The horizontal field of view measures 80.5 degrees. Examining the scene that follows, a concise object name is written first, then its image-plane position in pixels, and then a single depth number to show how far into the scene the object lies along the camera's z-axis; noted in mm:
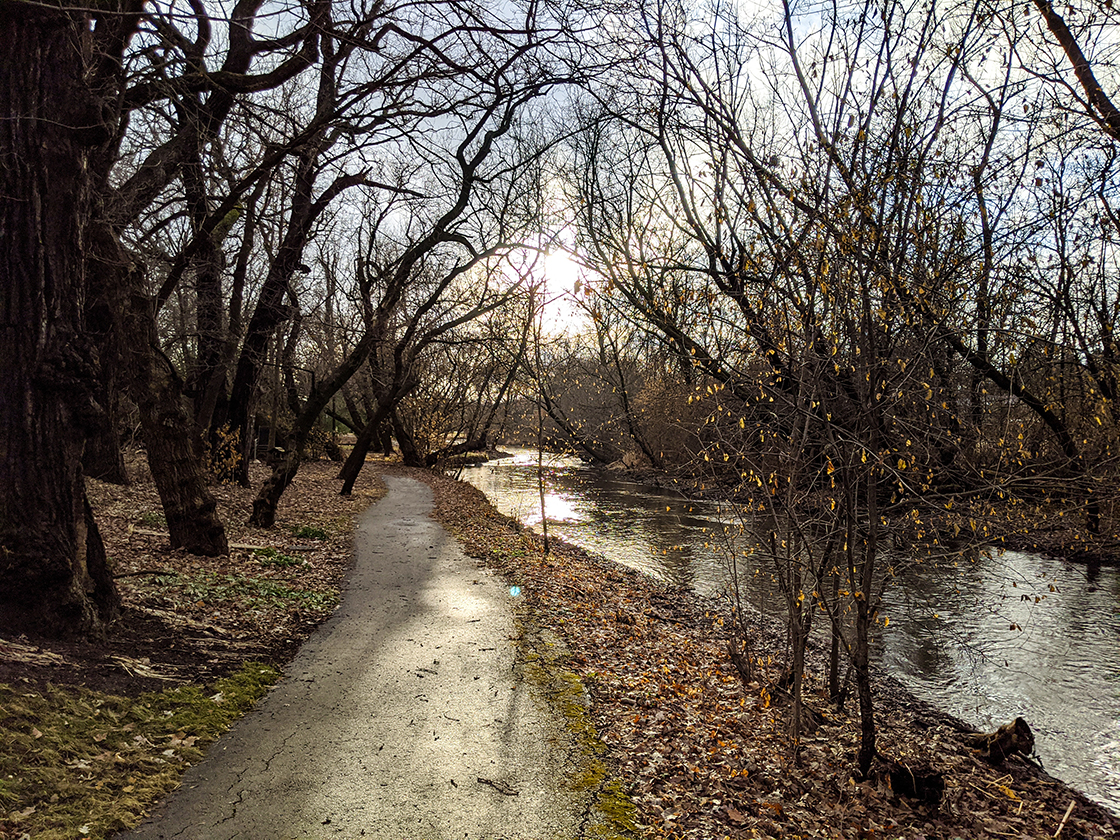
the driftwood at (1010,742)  6180
